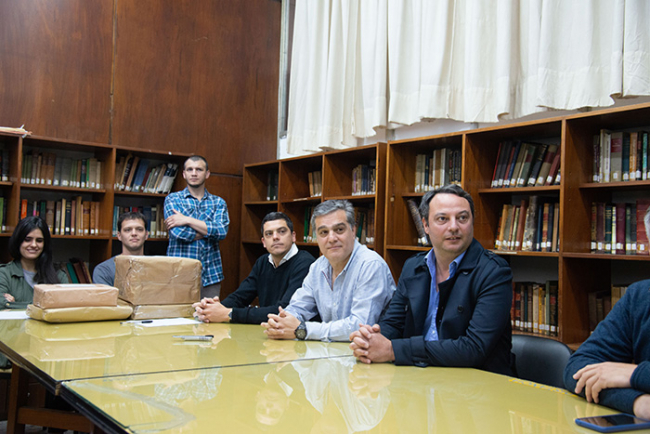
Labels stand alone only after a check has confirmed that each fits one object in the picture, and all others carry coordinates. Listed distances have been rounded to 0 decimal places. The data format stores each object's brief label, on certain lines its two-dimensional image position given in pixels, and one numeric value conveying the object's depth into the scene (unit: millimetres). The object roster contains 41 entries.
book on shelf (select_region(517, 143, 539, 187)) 3361
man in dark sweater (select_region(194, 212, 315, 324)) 3117
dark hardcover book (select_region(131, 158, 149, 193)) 4934
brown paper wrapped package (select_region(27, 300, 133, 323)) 2590
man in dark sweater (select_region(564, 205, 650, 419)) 1345
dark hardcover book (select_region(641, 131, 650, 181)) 2871
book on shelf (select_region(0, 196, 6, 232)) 4261
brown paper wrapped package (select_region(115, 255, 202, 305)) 2797
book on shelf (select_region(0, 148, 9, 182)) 4403
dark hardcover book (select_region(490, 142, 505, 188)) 3521
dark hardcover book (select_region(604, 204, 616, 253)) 2996
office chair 1840
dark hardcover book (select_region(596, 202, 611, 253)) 3031
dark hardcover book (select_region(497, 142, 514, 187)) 3482
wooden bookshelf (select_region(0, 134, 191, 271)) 4258
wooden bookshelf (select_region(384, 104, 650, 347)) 2967
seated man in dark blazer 1835
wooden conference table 1224
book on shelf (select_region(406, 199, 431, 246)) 3908
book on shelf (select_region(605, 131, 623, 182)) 2967
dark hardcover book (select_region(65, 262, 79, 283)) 4691
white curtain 3111
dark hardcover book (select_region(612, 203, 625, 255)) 2945
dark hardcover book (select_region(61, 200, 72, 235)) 4594
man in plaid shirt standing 4398
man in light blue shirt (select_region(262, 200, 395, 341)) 2301
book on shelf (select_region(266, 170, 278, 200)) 5406
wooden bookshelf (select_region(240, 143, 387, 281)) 4051
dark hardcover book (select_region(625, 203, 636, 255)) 2912
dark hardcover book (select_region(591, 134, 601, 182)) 3098
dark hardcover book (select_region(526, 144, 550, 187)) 3319
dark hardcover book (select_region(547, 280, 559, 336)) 3176
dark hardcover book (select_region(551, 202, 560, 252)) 3164
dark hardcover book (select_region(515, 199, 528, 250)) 3354
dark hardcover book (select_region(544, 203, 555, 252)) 3207
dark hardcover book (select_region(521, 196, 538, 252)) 3291
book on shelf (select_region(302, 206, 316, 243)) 4881
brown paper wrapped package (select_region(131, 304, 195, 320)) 2801
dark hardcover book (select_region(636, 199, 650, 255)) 2867
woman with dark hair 3344
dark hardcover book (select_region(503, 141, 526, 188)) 3402
